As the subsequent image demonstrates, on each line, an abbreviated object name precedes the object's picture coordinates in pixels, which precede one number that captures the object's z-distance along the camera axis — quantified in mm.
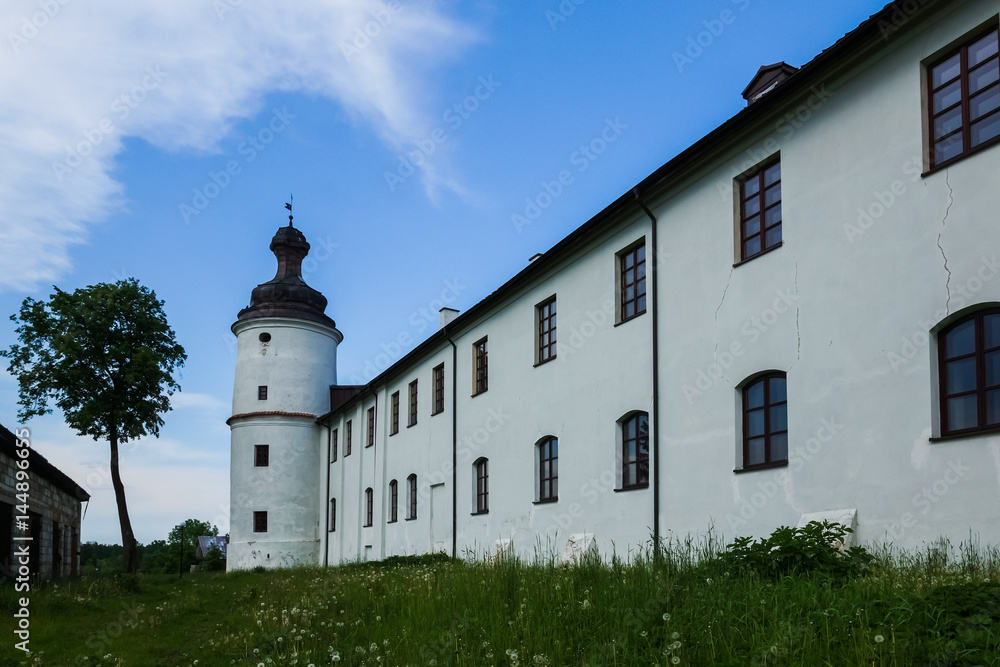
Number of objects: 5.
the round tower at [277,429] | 37156
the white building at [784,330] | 9125
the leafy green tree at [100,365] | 30266
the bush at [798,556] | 8641
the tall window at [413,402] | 27402
